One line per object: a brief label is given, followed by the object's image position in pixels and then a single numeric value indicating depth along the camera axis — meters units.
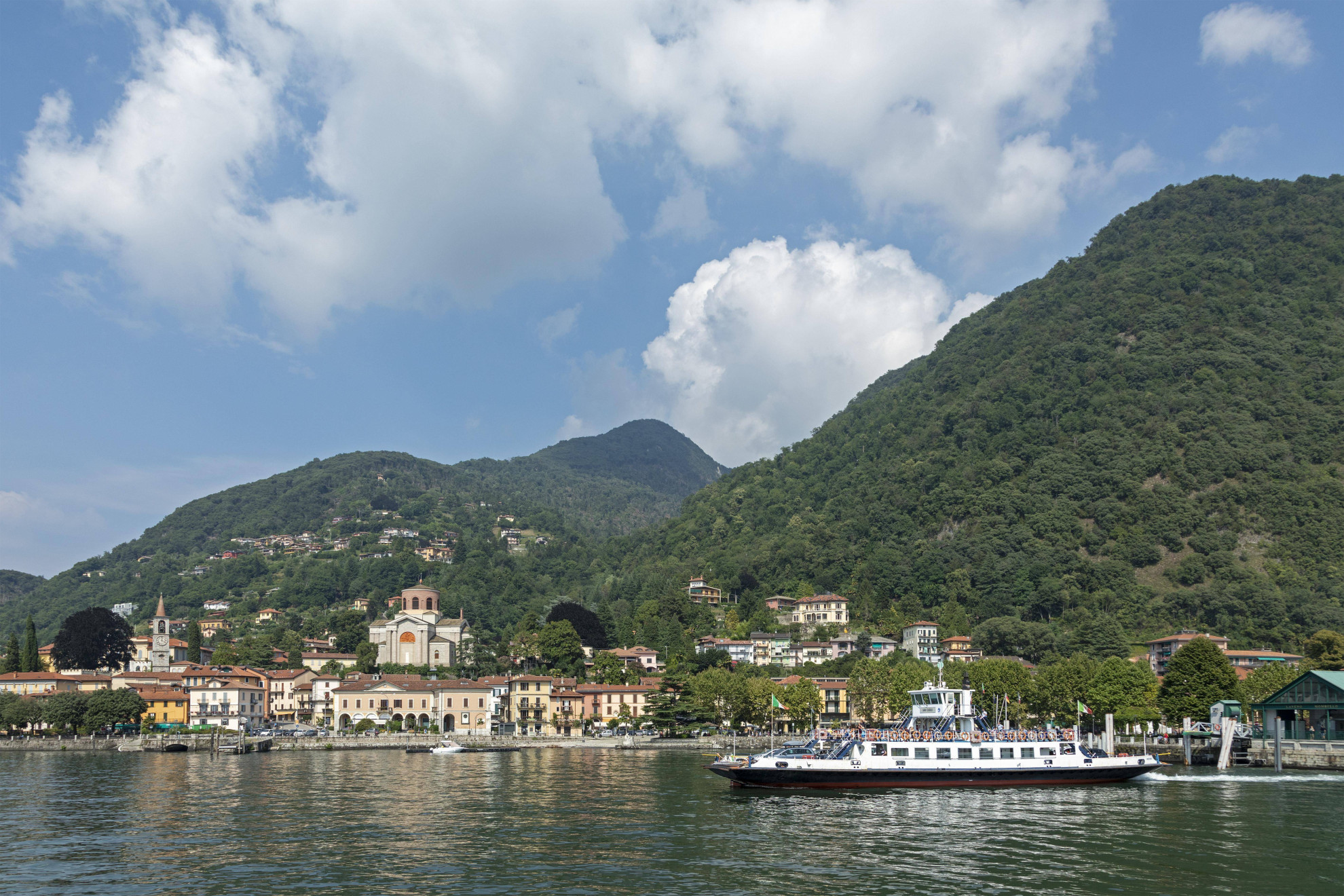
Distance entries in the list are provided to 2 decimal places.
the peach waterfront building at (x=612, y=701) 123.94
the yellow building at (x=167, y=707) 120.44
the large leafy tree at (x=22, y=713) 111.56
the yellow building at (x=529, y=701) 123.06
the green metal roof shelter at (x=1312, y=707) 69.25
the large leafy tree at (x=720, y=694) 110.75
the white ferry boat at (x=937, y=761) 56.12
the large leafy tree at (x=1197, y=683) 82.31
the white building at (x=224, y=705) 123.25
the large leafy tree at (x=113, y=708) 109.54
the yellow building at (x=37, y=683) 121.38
